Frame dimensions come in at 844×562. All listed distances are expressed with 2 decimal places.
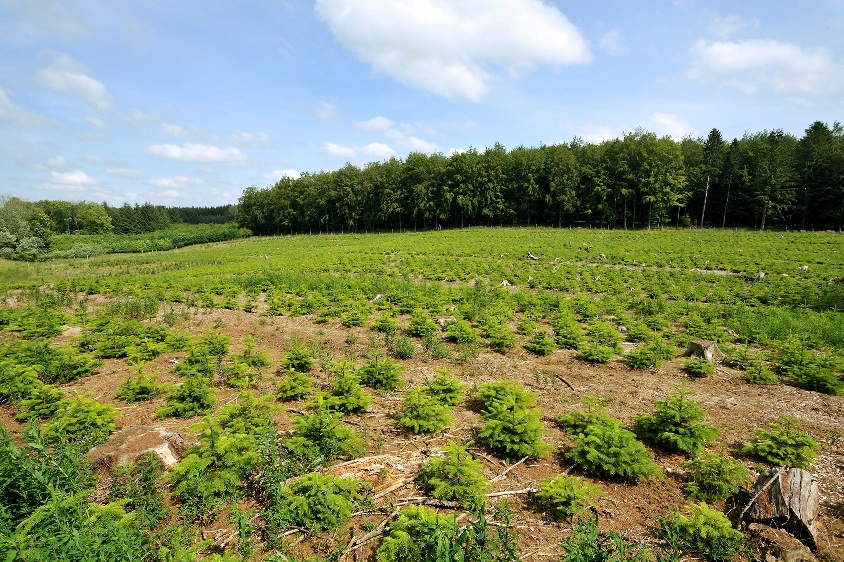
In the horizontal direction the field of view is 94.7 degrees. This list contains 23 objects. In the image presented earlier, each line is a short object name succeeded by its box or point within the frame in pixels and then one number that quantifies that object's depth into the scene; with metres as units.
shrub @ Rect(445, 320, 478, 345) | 12.13
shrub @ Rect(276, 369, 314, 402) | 8.34
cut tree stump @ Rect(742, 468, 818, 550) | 4.43
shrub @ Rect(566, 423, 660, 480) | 5.52
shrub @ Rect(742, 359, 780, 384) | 9.09
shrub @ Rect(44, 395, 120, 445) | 6.46
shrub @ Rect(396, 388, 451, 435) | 7.01
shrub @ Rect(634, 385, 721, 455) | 6.15
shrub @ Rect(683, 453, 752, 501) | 5.10
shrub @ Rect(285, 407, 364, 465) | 5.98
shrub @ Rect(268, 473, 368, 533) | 4.70
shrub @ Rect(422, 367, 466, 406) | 7.87
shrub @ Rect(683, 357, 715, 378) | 9.46
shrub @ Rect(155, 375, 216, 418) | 7.76
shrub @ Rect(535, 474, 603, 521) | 4.83
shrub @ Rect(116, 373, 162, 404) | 8.65
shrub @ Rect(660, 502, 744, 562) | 4.16
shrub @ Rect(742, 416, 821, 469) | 5.68
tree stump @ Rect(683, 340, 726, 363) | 10.44
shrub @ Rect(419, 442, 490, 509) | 5.07
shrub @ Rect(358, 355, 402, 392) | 9.06
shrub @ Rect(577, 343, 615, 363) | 10.42
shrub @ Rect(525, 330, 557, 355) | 11.15
